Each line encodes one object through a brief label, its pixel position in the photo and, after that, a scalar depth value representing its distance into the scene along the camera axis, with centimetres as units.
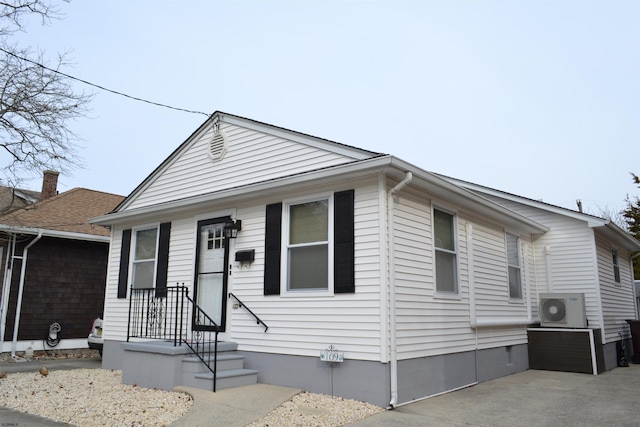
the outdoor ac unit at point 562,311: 952
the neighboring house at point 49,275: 1095
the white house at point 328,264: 620
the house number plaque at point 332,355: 614
